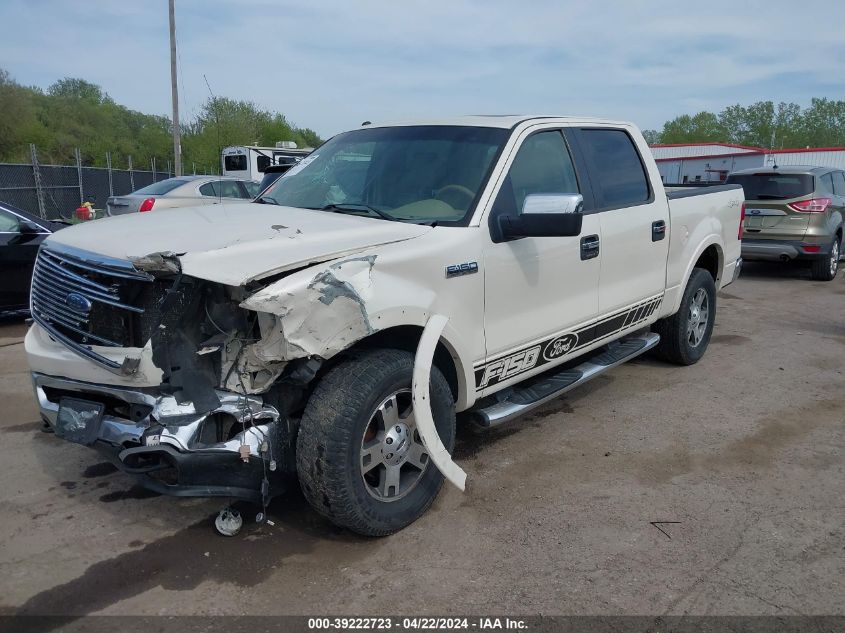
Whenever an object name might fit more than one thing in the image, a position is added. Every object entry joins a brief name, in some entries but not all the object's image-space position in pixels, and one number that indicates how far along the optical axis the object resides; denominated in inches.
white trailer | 1049.5
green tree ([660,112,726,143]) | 3673.7
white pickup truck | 116.1
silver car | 445.7
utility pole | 806.7
